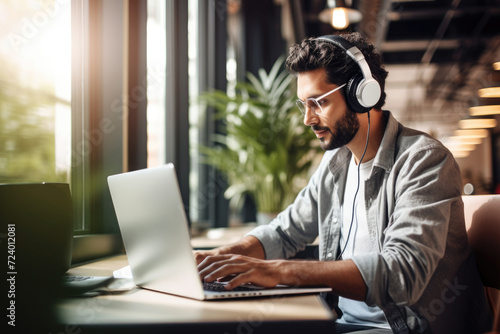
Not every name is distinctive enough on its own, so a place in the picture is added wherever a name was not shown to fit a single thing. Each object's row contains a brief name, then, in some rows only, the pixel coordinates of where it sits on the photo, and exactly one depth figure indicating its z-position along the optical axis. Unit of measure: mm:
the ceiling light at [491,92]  5148
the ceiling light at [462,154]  12995
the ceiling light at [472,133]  9759
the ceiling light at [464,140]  10688
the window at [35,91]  1319
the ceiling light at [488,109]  6567
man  1053
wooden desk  808
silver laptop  909
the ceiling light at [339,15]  3891
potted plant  3066
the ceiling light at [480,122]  8073
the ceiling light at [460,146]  11899
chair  1265
